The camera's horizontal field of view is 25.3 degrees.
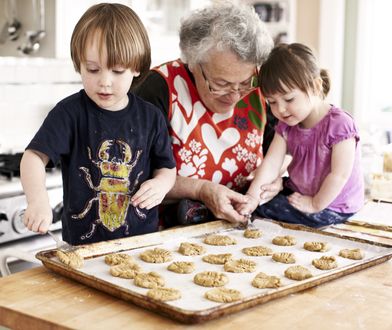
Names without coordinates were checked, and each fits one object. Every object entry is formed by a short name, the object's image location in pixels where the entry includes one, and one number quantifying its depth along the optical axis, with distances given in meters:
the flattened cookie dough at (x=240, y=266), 1.37
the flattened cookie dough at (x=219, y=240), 1.53
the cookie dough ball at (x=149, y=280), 1.28
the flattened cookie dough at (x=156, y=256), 1.41
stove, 2.38
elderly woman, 1.70
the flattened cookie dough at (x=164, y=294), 1.21
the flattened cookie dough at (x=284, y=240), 1.53
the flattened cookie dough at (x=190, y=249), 1.46
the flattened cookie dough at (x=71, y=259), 1.34
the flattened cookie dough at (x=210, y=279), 1.30
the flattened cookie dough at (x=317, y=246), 1.49
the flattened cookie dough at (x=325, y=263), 1.38
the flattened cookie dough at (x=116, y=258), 1.39
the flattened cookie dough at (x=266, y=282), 1.28
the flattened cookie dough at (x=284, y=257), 1.42
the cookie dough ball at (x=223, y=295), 1.21
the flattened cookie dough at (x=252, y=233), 1.59
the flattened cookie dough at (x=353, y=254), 1.44
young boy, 1.46
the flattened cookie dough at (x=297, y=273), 1.32
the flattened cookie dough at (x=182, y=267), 1.36
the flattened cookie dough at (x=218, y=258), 1.42
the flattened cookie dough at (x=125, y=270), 1.32
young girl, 1.67
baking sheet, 1.20
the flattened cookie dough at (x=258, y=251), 1.47
